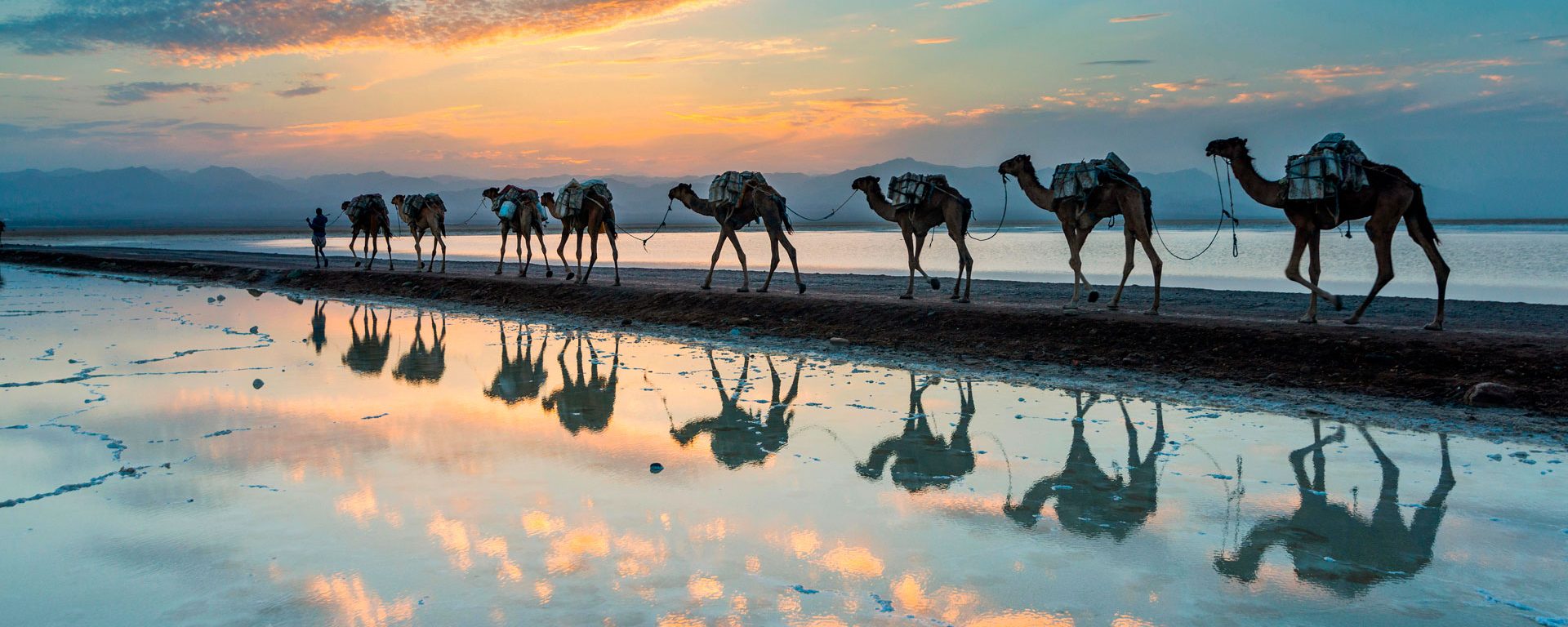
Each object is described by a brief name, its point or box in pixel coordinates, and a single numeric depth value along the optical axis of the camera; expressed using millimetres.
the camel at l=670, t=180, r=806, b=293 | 18516
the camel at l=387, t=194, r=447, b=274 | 28188
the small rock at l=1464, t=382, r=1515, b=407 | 9609
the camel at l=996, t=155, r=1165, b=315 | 14289
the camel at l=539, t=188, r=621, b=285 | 21641
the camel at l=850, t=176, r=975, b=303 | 16688
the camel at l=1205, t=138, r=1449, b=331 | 11898
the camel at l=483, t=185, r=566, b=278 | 25000
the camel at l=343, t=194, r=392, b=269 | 29797
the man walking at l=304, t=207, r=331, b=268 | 31328
